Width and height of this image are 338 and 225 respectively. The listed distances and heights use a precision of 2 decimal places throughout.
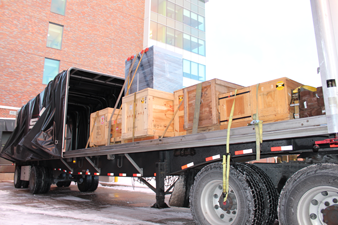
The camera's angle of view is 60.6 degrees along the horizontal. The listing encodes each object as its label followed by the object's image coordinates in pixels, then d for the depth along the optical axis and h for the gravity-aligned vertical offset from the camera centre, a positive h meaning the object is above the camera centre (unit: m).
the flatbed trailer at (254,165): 2.98 +0.14
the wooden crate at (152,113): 5.21 +1.09
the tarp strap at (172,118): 5.07 +0.95
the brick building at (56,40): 21.42 +10.99
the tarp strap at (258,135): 3.44 +0.46
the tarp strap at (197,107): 4.59 +1.05
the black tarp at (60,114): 8.02 +1.98
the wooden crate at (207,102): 4.48 +1.14
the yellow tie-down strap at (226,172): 3.69 +0.02
